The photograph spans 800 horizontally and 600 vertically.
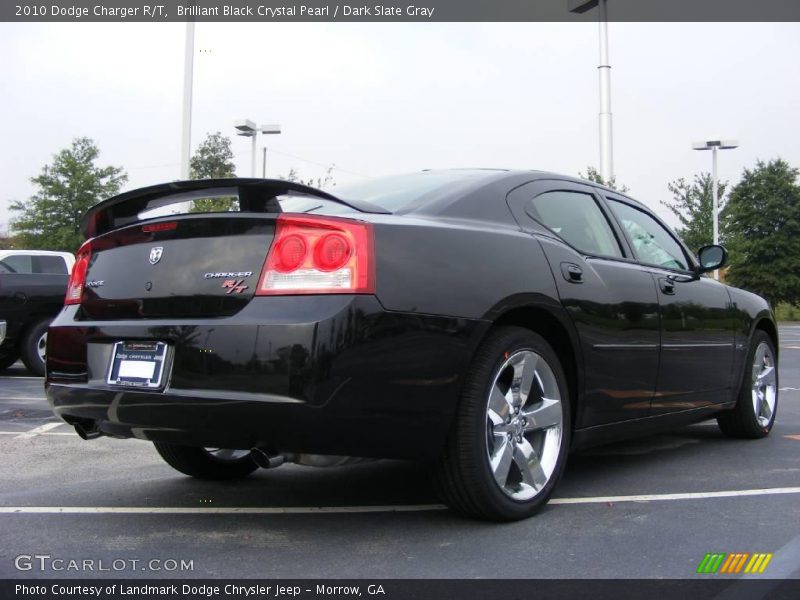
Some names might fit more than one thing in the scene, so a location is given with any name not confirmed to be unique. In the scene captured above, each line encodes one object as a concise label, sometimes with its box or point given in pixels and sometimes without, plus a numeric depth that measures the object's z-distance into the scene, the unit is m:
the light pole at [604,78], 22.47
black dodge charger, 2.84
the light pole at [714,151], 30.75
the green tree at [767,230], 47.56
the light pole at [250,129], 22.09
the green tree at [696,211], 36.06
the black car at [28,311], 10.13
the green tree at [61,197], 37.72
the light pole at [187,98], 16.36
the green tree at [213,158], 50.22
